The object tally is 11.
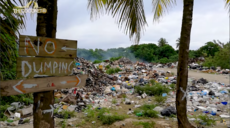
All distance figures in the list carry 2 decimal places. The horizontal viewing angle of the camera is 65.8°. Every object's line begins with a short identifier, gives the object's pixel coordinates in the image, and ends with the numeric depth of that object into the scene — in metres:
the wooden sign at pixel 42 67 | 1.62
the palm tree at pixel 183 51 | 2.35
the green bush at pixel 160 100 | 5.50
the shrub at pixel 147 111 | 4.26
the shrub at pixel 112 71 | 11.69
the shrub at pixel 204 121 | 3.68
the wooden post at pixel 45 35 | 1.85
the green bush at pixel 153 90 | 6.55
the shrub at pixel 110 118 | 3.85
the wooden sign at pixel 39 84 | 1.54
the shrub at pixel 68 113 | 4.52
